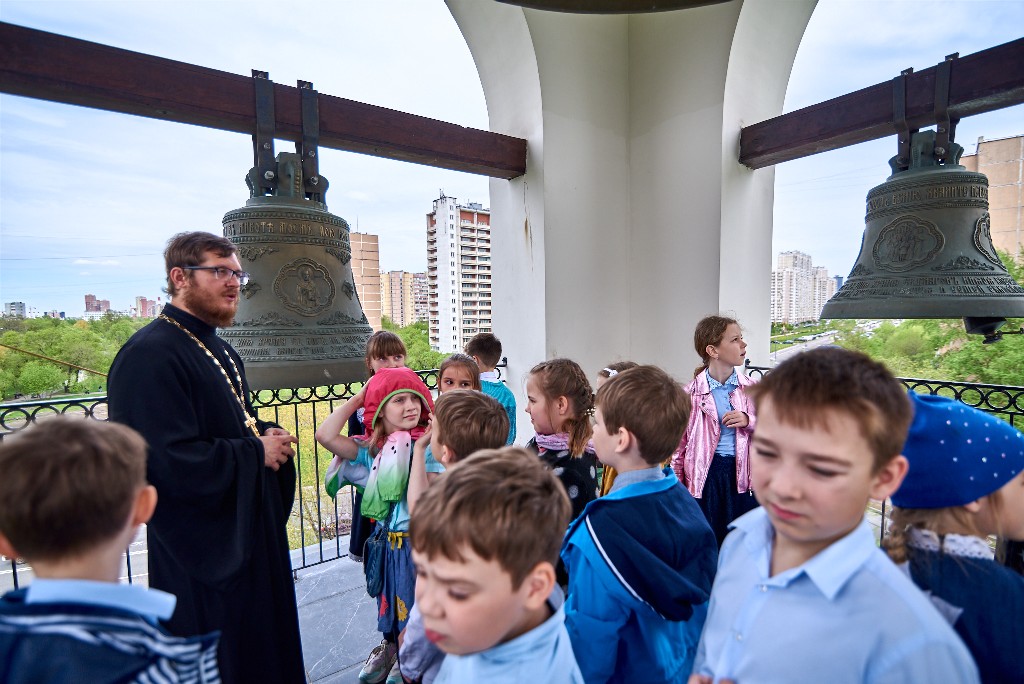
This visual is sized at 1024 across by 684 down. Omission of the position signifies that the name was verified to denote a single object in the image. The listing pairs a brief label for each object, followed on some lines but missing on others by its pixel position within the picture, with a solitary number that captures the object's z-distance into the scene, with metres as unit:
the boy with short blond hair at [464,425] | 1.59
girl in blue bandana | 0.90
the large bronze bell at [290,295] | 1.80
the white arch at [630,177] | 3.65
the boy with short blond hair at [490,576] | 0.89
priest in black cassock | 1.61
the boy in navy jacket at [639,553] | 1.26
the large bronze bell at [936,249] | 2.05
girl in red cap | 1.93
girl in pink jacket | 2.80
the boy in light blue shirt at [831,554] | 0.75
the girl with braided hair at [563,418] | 1.96
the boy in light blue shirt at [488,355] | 3.17
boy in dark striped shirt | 0.80
